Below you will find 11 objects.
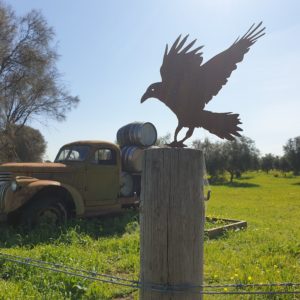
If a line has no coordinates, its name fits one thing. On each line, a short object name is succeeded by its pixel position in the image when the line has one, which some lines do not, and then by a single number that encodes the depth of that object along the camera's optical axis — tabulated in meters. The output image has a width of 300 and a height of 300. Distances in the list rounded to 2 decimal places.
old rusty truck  5.91
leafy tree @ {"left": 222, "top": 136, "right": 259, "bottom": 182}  38.37
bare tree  17.85
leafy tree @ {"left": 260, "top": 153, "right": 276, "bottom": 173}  59.64
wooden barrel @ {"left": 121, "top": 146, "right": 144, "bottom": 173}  8.07
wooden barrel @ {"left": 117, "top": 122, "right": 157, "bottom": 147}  8.34
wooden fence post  1.79
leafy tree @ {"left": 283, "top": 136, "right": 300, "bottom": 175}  45.83
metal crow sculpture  2.30
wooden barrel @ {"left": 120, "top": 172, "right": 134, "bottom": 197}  7.95
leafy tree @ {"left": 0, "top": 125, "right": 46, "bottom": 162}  18.70
